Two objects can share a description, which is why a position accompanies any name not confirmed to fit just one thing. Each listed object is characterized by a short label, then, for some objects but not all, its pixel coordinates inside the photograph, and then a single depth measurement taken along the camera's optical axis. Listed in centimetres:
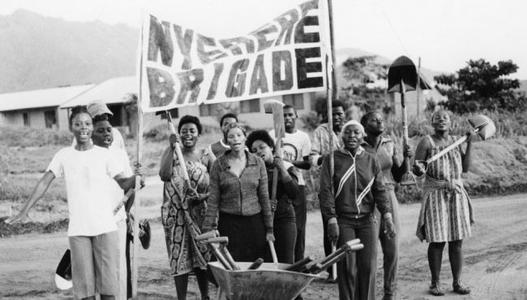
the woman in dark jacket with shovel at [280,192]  671
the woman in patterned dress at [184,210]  681
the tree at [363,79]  3080
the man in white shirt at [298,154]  749
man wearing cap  642
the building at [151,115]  3338
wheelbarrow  485
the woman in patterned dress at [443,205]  742
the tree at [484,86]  2852
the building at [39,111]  4144
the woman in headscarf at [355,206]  631
